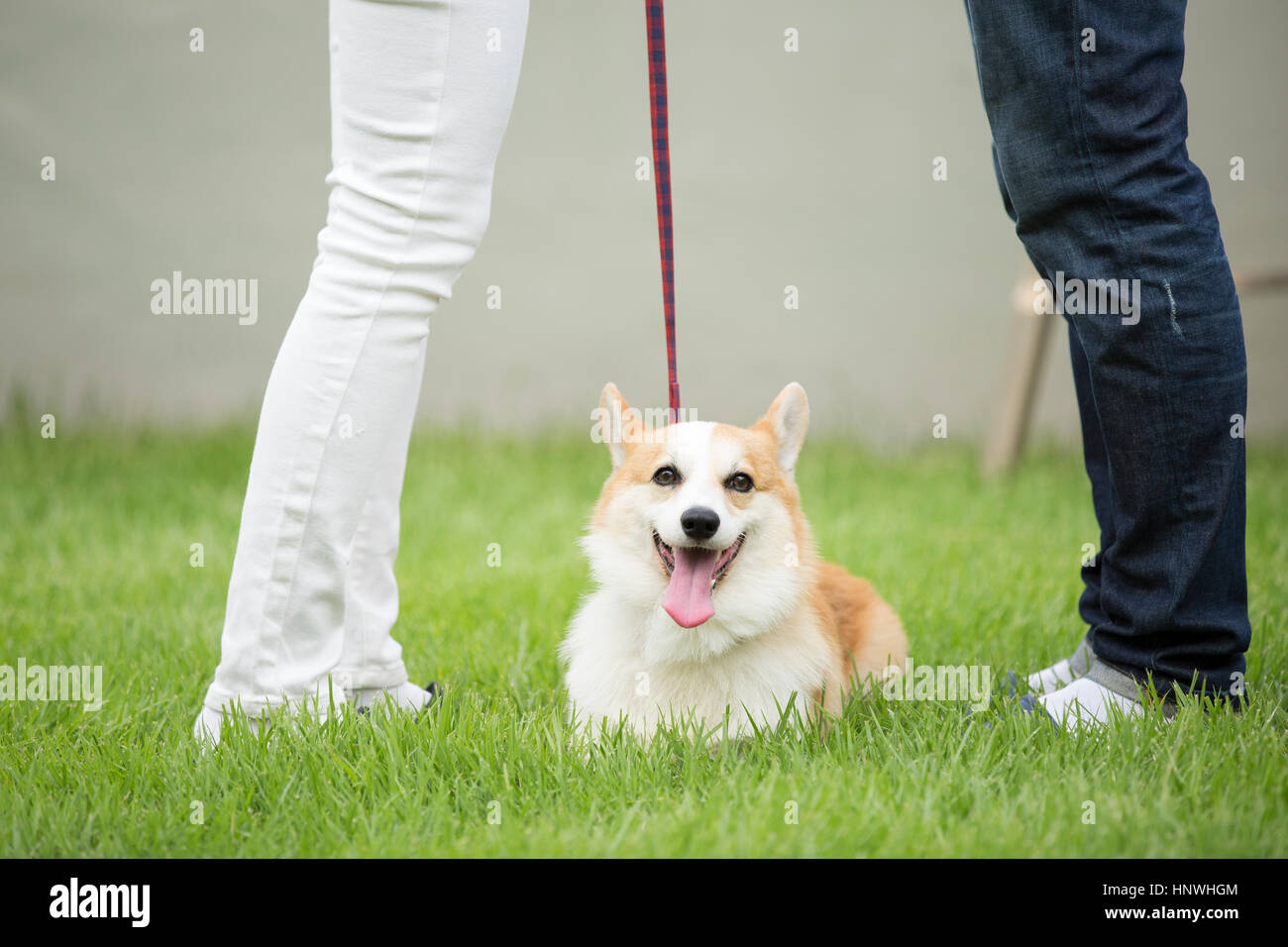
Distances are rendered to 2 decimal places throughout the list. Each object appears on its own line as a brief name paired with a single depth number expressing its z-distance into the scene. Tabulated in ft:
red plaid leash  6.83
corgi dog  6.86
